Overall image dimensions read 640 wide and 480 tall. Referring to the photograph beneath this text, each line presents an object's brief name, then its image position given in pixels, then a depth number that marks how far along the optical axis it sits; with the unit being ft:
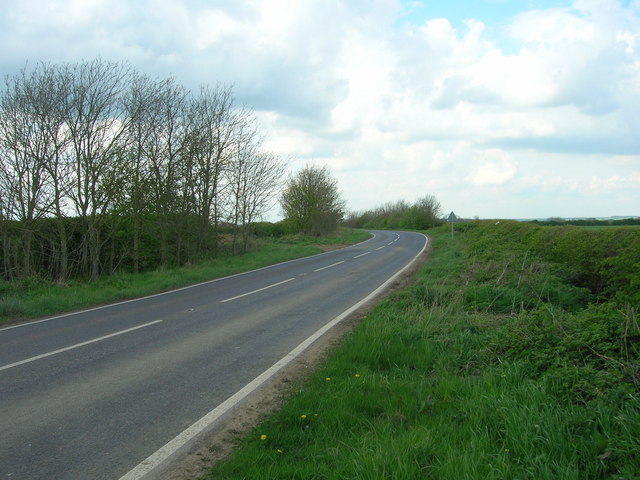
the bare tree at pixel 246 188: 89.61
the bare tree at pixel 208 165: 77.61
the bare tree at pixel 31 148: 51.08
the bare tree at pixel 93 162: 54.75
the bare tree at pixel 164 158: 66.18
